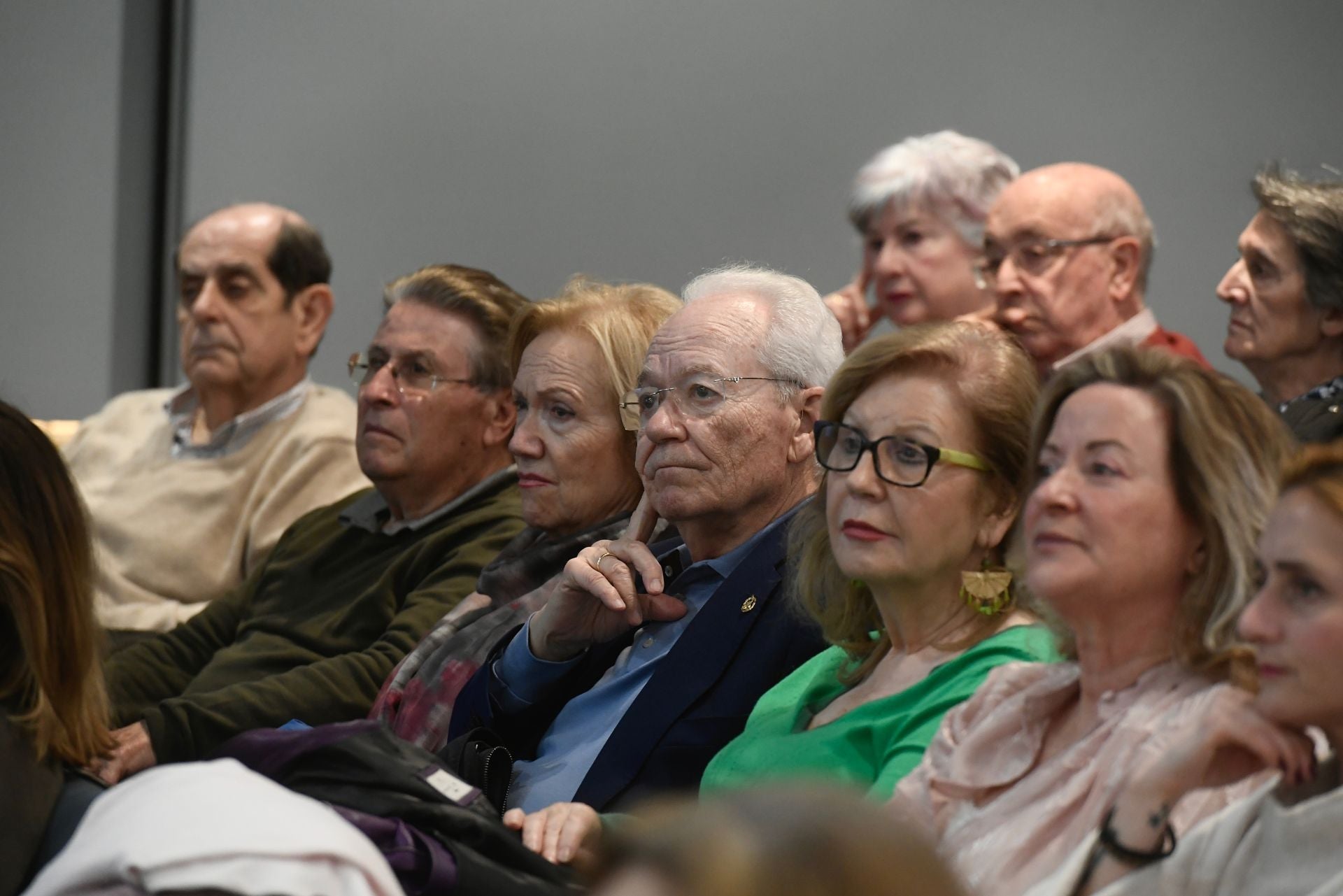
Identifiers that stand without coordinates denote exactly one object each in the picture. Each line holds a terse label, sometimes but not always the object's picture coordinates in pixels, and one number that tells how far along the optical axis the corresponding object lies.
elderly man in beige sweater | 8.29
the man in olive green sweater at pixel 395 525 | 6.91
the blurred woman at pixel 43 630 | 4.01
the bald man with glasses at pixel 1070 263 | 7.55
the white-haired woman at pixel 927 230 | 8.34
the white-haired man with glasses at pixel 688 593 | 5.02
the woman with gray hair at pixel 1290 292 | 6.53
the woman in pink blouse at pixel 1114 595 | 3.50
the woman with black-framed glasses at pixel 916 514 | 4.53
